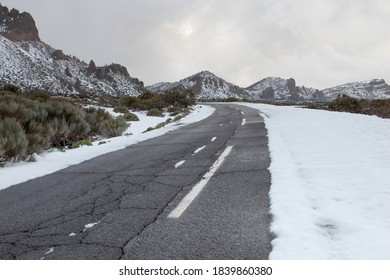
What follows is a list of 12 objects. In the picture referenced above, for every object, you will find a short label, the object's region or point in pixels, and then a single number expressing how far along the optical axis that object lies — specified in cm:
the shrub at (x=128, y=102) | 3583
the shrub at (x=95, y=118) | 1628
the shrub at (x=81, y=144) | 1190
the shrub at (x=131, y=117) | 2361
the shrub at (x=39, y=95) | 2153
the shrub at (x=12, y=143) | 845
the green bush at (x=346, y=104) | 2588
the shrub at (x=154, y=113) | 2869
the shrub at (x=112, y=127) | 1561
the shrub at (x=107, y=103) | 3749
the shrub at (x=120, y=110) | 2830
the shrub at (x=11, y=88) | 2514
